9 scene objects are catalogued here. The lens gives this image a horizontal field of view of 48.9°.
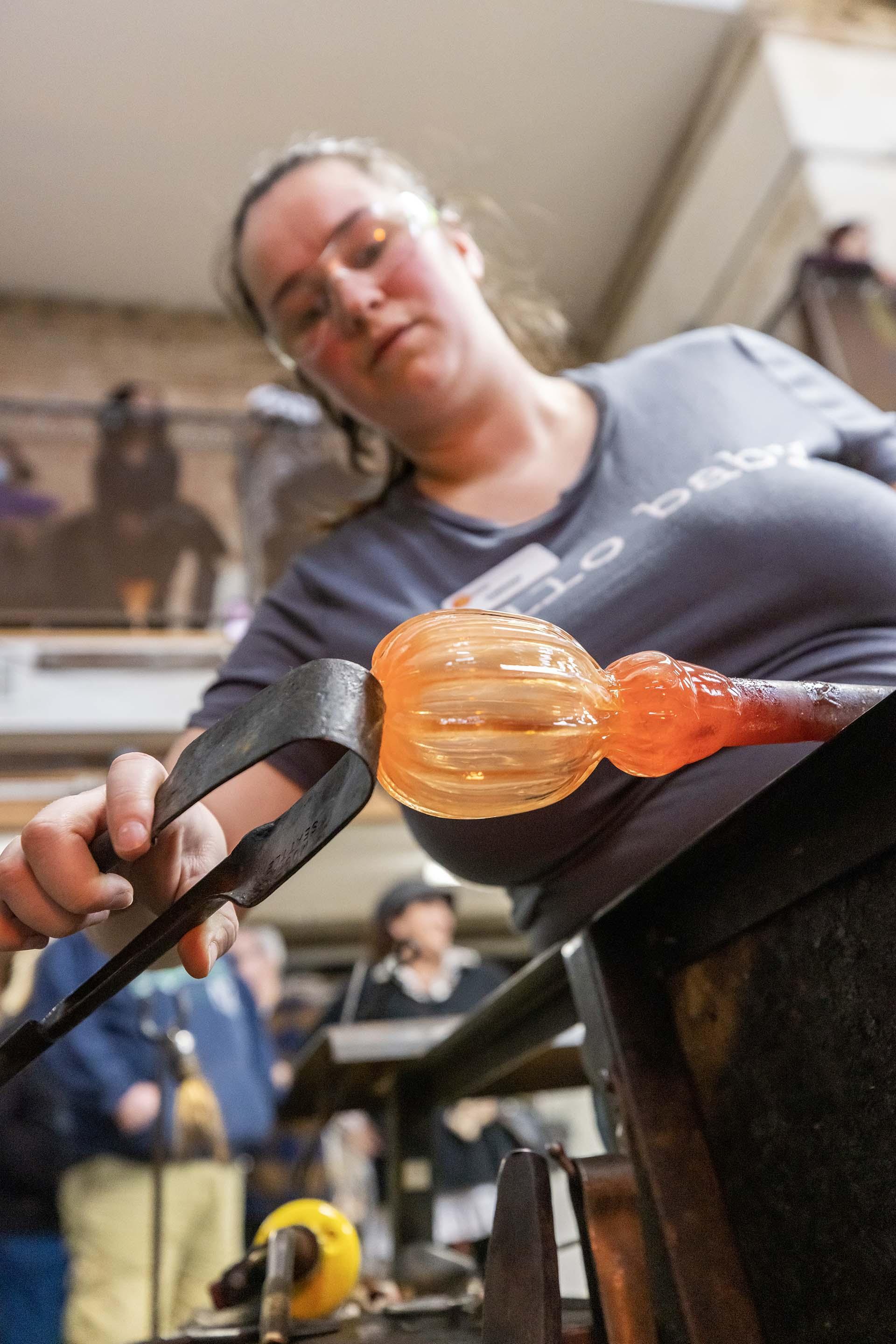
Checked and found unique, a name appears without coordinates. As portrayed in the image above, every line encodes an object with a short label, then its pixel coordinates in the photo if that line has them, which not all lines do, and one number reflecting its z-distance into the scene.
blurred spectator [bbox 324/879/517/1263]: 2.19
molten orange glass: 0.42
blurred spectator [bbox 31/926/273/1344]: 1.96
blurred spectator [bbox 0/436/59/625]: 4.46
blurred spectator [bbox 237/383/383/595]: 4.73
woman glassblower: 0.63
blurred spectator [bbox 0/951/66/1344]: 2.05
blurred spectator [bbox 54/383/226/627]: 4.58
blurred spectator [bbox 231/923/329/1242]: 2.77
